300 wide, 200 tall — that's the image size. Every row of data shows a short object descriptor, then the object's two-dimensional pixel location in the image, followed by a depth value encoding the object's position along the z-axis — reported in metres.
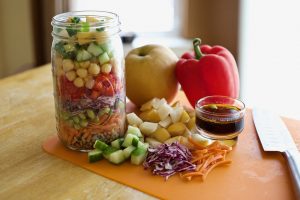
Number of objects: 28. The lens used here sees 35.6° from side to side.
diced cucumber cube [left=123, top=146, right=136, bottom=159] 0.86
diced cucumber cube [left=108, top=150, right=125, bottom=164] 0.85
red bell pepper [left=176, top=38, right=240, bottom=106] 1.02
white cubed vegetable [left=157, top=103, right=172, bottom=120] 0.96
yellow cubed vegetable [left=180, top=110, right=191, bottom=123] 0.97
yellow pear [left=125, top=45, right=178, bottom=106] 1.04
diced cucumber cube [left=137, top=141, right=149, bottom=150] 0.87
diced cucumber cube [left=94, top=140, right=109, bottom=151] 0.87
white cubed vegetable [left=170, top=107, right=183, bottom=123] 0.96
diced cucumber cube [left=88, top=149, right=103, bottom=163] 0.86
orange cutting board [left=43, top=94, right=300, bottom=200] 0.76
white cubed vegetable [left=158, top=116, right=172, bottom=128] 0.95
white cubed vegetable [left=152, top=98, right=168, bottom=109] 1.00
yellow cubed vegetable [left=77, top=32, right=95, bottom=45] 0.85
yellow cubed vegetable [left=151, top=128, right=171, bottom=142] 0.92
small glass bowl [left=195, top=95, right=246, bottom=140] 0.90
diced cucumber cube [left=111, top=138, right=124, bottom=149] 0.88
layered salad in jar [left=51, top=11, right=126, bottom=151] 0.85
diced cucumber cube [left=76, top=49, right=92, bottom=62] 0.84
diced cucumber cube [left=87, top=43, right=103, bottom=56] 0.85
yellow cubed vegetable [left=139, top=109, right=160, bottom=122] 0.98
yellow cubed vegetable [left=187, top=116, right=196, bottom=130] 0.97
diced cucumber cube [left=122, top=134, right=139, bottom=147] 0.88
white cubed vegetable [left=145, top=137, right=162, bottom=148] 0.90
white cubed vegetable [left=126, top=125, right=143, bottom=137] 0.92
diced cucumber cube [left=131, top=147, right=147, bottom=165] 0.85
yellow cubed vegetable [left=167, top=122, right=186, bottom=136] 0.94
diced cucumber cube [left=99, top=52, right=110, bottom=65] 0.85
